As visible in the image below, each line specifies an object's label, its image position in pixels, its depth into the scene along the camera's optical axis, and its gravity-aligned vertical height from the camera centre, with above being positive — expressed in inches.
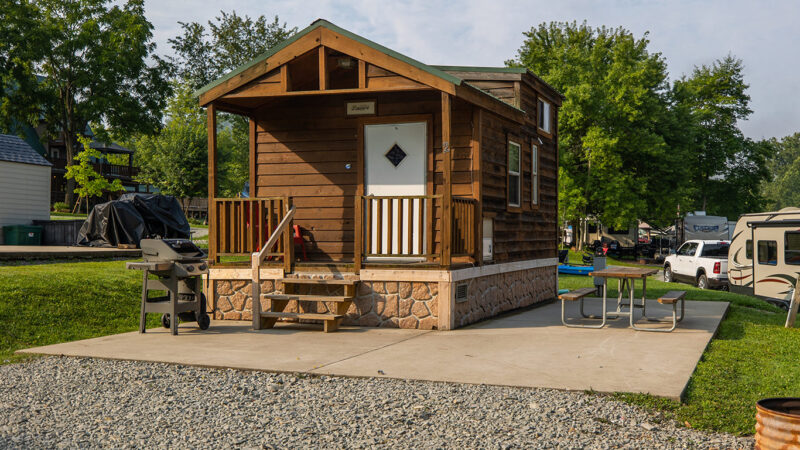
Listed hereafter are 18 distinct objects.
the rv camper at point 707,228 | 1301.7 +10.9
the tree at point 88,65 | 1450.5 +368.2
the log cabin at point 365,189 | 346.3 +27.1
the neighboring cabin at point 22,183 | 925.2 +71.7
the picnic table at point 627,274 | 351.9 -20.9
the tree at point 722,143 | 1779.0 +238.1
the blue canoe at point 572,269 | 835.4 -43.4
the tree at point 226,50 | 1668.3 +458.9
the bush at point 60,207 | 1409.9 +57.6
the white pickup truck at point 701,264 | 716.0 -33.1
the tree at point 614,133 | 1300.4 +199.7
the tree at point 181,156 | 1724.9 +200.6
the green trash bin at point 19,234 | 900.6 +0.8
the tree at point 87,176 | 1338.6 +117.1
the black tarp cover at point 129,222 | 823.7 +15.1
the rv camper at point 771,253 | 549.3 -16.6
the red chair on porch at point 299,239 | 409.1 -2.9
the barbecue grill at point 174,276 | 323.3 -19.9
